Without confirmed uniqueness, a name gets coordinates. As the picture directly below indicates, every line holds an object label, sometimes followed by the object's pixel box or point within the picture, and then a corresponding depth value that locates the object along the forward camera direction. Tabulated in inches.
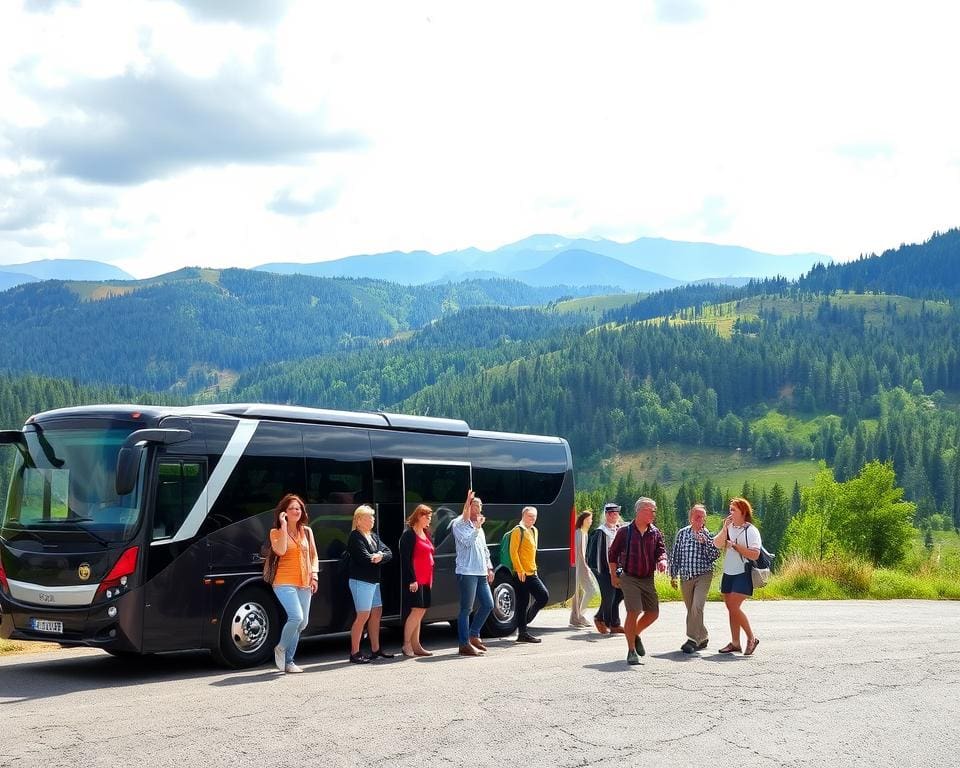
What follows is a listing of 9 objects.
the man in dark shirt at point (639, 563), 545.6
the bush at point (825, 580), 1064.8
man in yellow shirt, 624.4
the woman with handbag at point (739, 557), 571.8
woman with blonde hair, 550.3
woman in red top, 565.0
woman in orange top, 514.9
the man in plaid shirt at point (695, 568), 585.3
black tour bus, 504.4
